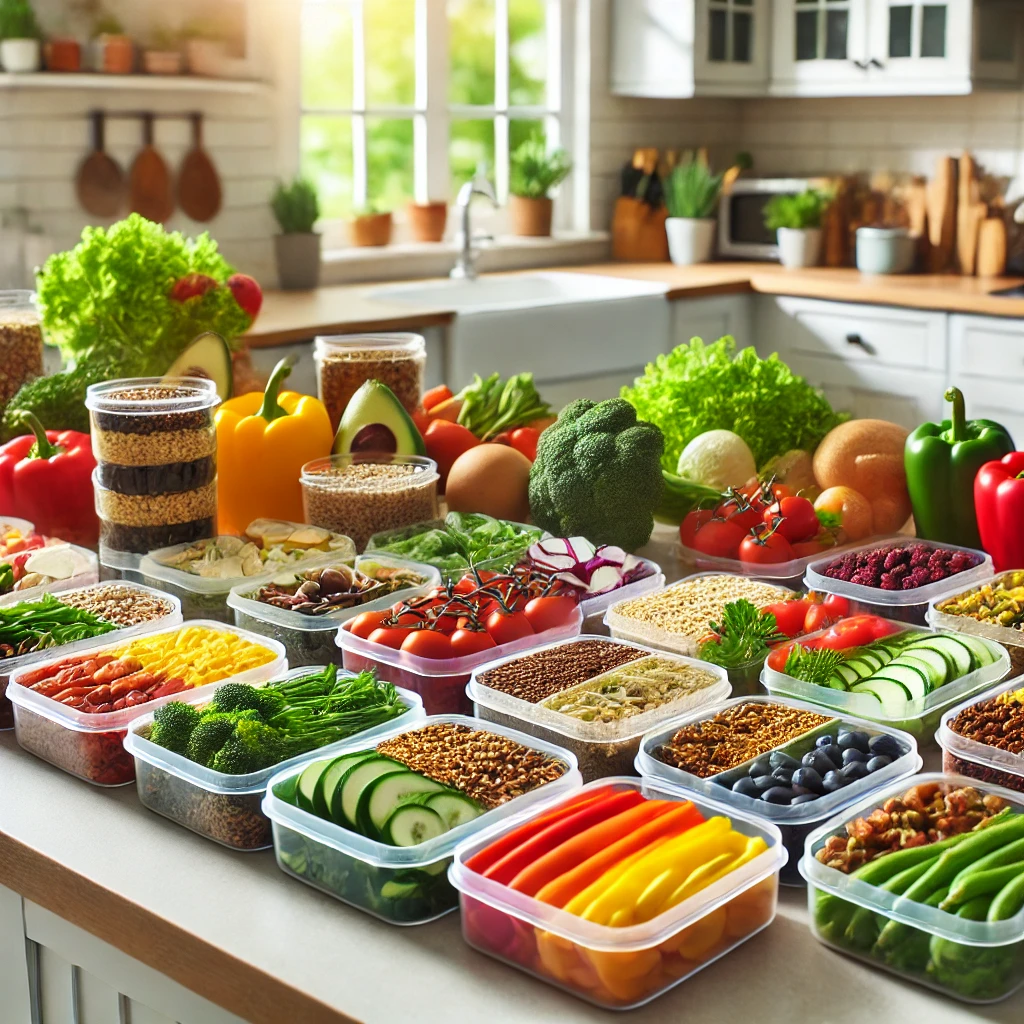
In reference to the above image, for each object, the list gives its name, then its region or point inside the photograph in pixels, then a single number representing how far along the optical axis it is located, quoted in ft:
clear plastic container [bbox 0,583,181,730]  4.81
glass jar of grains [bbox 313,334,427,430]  7.25
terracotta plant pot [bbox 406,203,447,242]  16.66
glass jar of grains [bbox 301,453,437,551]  6.28
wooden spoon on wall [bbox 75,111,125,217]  13.61
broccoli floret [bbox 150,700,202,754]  4.10
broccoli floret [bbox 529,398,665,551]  6.22
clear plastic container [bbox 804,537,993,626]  5.34
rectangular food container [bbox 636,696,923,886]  3.67
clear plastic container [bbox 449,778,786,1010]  3.17
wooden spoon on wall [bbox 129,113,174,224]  13.91
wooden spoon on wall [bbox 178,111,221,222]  14.34
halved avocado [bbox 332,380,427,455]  6.78
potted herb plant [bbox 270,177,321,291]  14.99
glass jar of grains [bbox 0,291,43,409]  7.60
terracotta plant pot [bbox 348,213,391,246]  16.20
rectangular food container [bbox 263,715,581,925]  3.54
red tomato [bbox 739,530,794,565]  5.92
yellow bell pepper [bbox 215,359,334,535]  6.64
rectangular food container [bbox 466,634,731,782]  4.15
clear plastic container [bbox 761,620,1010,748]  4.31
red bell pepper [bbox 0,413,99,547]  6.58
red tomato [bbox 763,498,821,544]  6.13
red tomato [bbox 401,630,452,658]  4.67
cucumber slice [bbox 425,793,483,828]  3.67
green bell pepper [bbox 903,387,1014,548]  6.29
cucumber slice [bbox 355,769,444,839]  3.61
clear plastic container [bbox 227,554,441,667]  5.11
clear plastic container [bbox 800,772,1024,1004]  3.14
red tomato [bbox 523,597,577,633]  5.03
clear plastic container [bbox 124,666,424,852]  3.93
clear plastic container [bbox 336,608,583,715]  4.64
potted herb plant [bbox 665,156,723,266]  17.51
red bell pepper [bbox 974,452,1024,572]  5.83
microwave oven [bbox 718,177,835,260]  17.63
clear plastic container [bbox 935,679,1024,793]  3.88
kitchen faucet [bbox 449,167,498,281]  15.25
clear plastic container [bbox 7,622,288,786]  4.32
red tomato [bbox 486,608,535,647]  4.86
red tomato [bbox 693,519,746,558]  6.09
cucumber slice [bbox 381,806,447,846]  3.58
